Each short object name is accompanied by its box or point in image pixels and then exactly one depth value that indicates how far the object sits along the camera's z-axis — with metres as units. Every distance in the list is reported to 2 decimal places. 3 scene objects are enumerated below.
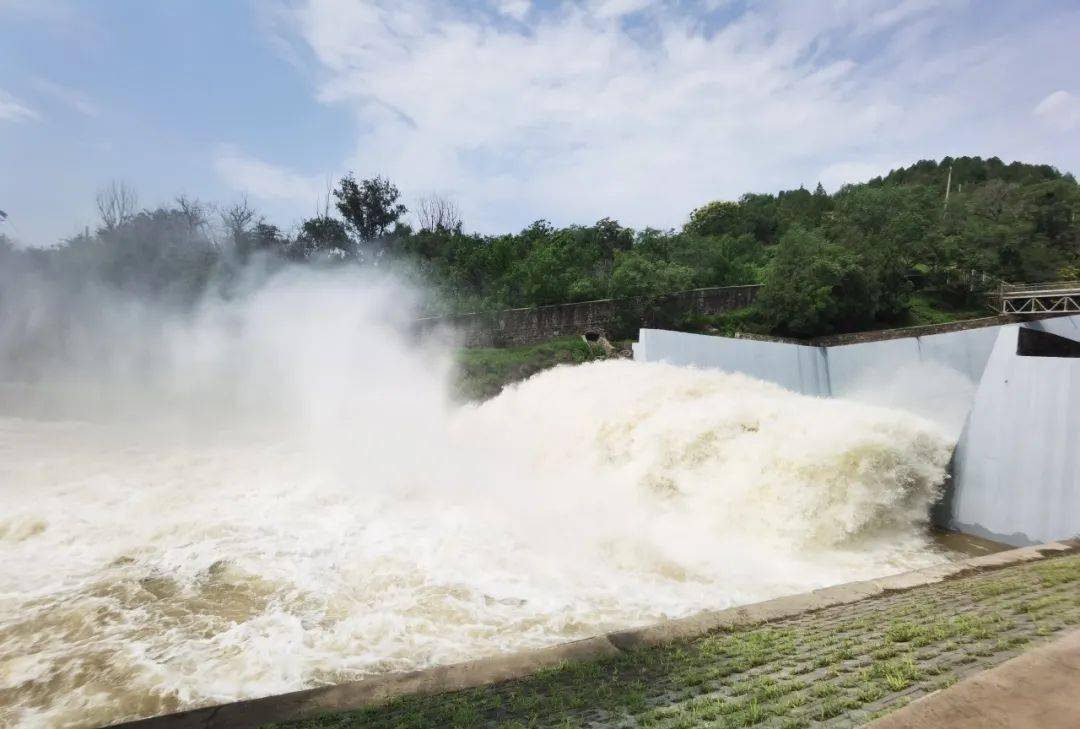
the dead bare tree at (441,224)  35.31
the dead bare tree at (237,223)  26.48
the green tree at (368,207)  31.45
